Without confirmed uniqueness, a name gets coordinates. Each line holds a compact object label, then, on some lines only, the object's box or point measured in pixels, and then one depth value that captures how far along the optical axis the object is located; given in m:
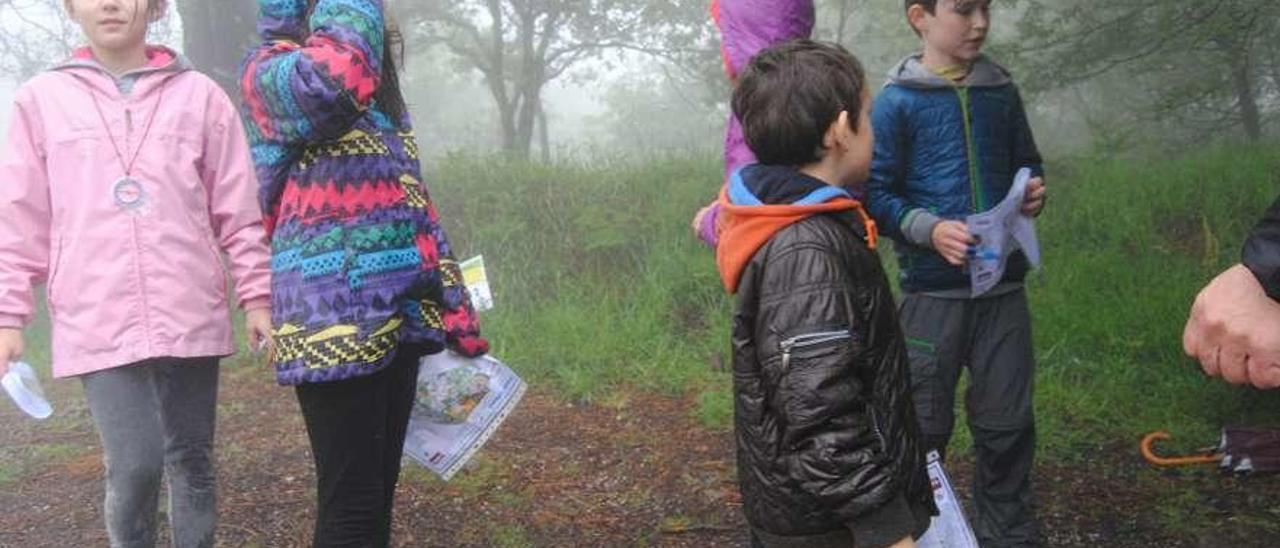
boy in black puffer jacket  1.78
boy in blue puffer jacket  2.83
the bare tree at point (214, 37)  7.27
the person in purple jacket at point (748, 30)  2.43
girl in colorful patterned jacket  2.02
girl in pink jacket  2.40
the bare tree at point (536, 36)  11.89
